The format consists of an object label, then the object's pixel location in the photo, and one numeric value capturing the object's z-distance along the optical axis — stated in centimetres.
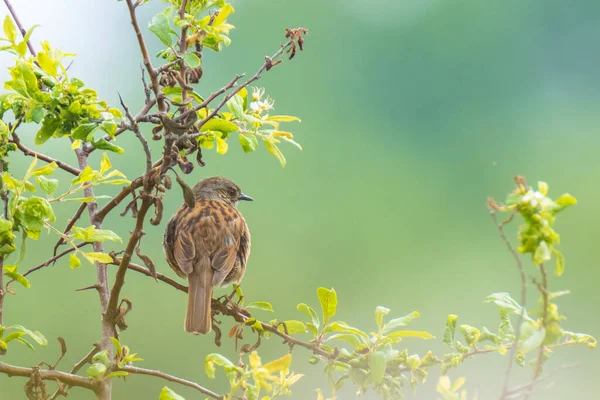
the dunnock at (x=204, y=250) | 688
